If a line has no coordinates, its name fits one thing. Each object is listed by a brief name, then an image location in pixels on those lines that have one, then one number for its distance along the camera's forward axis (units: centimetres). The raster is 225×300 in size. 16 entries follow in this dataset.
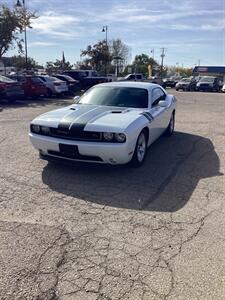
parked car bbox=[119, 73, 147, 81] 2618
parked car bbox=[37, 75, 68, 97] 1559
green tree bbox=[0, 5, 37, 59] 1827
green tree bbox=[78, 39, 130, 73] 3694
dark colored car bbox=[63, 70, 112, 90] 2052
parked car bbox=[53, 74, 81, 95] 1822
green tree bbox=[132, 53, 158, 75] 7454
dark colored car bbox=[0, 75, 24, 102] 1215
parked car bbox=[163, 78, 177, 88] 3650
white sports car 376
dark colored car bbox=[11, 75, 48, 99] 1503
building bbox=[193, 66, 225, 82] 5569
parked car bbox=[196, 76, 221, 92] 2866
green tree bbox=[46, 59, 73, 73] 5043
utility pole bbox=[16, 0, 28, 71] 1993
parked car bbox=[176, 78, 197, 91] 2909
